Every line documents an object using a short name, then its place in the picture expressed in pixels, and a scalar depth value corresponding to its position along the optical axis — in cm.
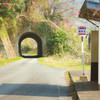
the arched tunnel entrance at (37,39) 7026
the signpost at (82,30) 1887
